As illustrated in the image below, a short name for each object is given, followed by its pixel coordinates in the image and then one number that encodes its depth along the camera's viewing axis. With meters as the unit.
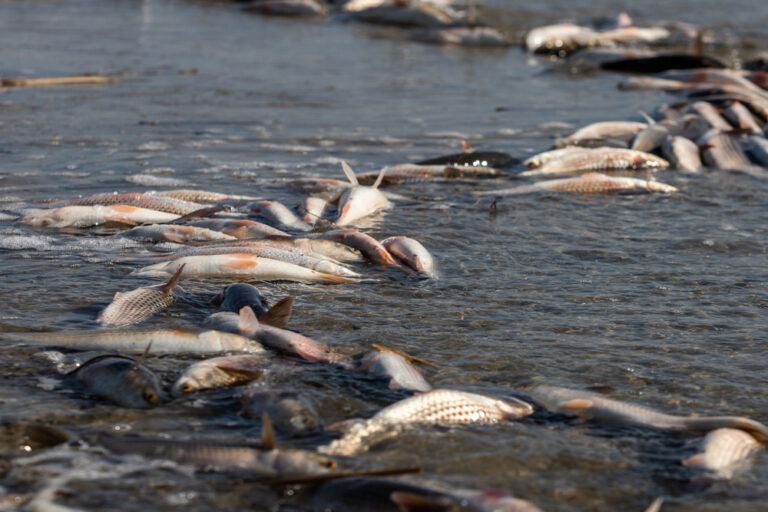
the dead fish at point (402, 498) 6.61
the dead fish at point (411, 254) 12.54
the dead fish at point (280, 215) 14.46
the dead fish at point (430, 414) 7.92
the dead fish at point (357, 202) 14.77
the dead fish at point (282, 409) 8.12
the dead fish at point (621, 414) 8.14
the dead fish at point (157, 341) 9.45
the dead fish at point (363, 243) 12.79
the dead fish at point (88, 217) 14.21
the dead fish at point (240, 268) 11.98
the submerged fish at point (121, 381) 8.49
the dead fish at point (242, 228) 13.53
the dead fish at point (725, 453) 7.61
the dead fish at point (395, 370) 8.95
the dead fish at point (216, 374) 8.76
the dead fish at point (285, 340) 9.57
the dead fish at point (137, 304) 10.28
